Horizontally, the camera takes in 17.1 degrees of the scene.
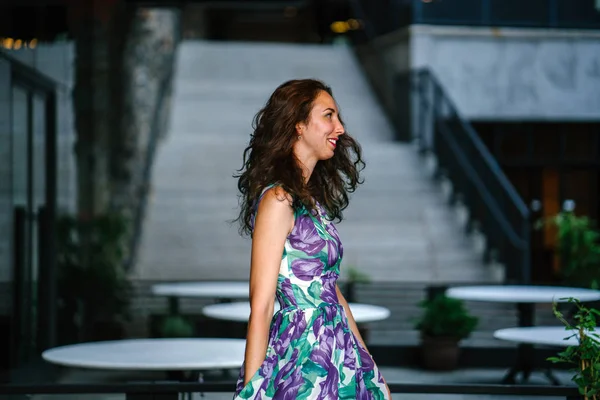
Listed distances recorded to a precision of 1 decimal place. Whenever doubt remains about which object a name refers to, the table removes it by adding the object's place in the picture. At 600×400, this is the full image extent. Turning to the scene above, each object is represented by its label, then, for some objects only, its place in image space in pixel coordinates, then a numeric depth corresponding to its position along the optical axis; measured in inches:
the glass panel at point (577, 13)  936.9
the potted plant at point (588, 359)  247.5
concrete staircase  876.0
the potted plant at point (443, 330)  679.1
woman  203.1
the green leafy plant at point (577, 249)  753.7
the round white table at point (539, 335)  419.5
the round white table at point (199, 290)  615.6
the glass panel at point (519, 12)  980.8
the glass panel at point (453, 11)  1016.8
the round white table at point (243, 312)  502.7
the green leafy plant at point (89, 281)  692.3
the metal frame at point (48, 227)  640.5
